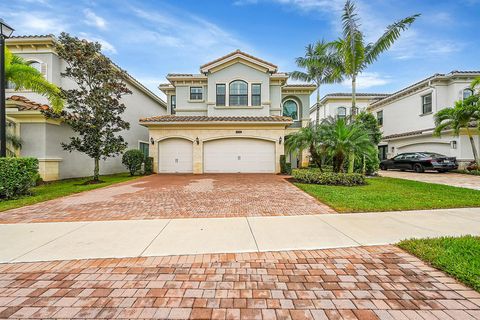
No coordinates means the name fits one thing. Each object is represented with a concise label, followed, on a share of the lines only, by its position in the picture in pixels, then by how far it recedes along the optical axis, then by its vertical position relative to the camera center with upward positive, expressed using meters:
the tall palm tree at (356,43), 12.76 +6.64
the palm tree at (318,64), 17.75 +8.10
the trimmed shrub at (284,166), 16.38 -0.53
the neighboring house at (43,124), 12.37 +1.93
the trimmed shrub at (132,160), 16.36 -0.10
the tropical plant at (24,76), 9.41 +3.42
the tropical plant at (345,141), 11.43 +0.88
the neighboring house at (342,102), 31.17 +7.75
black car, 17.72 -0.26
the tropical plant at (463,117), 16.17 +3.07
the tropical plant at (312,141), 12.41 +0.97
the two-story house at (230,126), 16.84 +2.38
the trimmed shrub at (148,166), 16.60 -0.54
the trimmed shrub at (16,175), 8.13 -0.62
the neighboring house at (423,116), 19.11 +4.45
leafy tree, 12.23 +3.30
